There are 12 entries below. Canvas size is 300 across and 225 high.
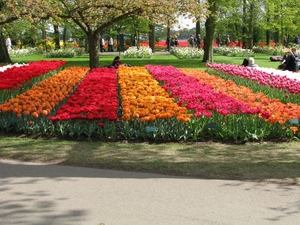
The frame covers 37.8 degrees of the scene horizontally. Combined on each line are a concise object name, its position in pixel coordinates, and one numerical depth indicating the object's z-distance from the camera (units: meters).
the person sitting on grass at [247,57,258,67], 18.06
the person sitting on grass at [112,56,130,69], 18.68
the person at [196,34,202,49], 40.62
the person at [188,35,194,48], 43.44
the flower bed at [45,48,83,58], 33.31
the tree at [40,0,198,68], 16.88
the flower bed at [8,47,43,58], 34.62
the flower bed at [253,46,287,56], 36.00
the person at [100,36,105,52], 43.82
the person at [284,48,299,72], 17.48
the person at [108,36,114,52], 43.25
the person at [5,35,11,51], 39.01
